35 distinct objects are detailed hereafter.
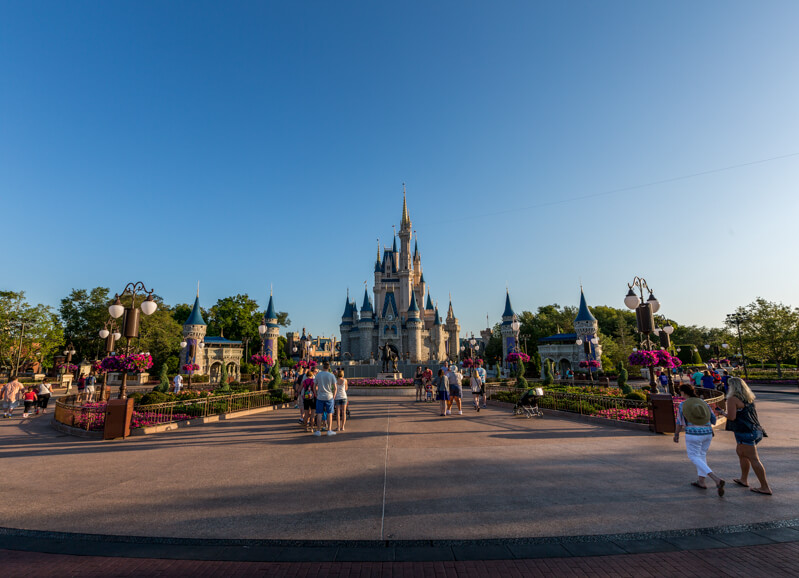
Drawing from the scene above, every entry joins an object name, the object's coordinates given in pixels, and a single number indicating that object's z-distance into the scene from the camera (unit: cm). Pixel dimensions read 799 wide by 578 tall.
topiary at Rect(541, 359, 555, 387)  2371
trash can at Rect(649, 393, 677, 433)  988
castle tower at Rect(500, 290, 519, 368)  5616
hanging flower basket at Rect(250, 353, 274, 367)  2313
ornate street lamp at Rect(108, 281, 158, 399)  1108
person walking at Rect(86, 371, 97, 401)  2072
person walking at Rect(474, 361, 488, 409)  1734
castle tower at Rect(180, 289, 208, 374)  4538
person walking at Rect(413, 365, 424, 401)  1966
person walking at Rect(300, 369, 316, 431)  1068
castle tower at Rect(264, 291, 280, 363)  5200
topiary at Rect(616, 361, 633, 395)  2220
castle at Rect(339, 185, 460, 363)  7575
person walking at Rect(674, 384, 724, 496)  561
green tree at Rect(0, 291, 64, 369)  3762
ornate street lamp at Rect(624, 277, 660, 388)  1112
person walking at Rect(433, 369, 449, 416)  1365
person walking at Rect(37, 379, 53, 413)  1720
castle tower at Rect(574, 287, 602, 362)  4725
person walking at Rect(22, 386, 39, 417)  1566
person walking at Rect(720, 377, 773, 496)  536
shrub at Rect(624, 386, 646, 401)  1398
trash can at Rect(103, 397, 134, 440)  1020
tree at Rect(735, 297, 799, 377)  3525
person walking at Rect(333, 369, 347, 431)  1055
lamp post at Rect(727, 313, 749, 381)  3614
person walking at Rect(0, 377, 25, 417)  1511
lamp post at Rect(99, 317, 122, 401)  1600
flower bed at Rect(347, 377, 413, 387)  2878
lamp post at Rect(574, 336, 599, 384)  4371
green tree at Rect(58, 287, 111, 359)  4888
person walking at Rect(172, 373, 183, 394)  2160
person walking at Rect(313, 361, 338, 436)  967
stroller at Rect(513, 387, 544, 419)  1342
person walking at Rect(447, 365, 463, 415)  1413
